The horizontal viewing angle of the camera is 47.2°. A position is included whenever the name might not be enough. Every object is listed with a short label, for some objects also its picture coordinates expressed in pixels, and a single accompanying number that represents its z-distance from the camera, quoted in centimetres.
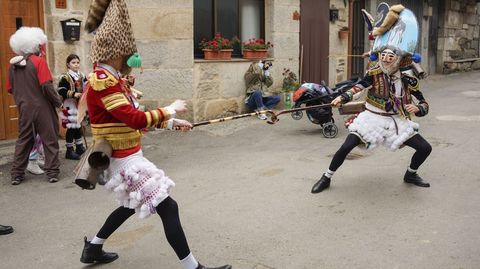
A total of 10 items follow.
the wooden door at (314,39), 1202
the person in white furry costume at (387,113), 549
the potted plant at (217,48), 991
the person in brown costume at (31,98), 620
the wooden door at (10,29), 789
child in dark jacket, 712
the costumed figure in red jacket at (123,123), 343
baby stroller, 842
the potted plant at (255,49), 1064
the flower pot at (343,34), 1341
